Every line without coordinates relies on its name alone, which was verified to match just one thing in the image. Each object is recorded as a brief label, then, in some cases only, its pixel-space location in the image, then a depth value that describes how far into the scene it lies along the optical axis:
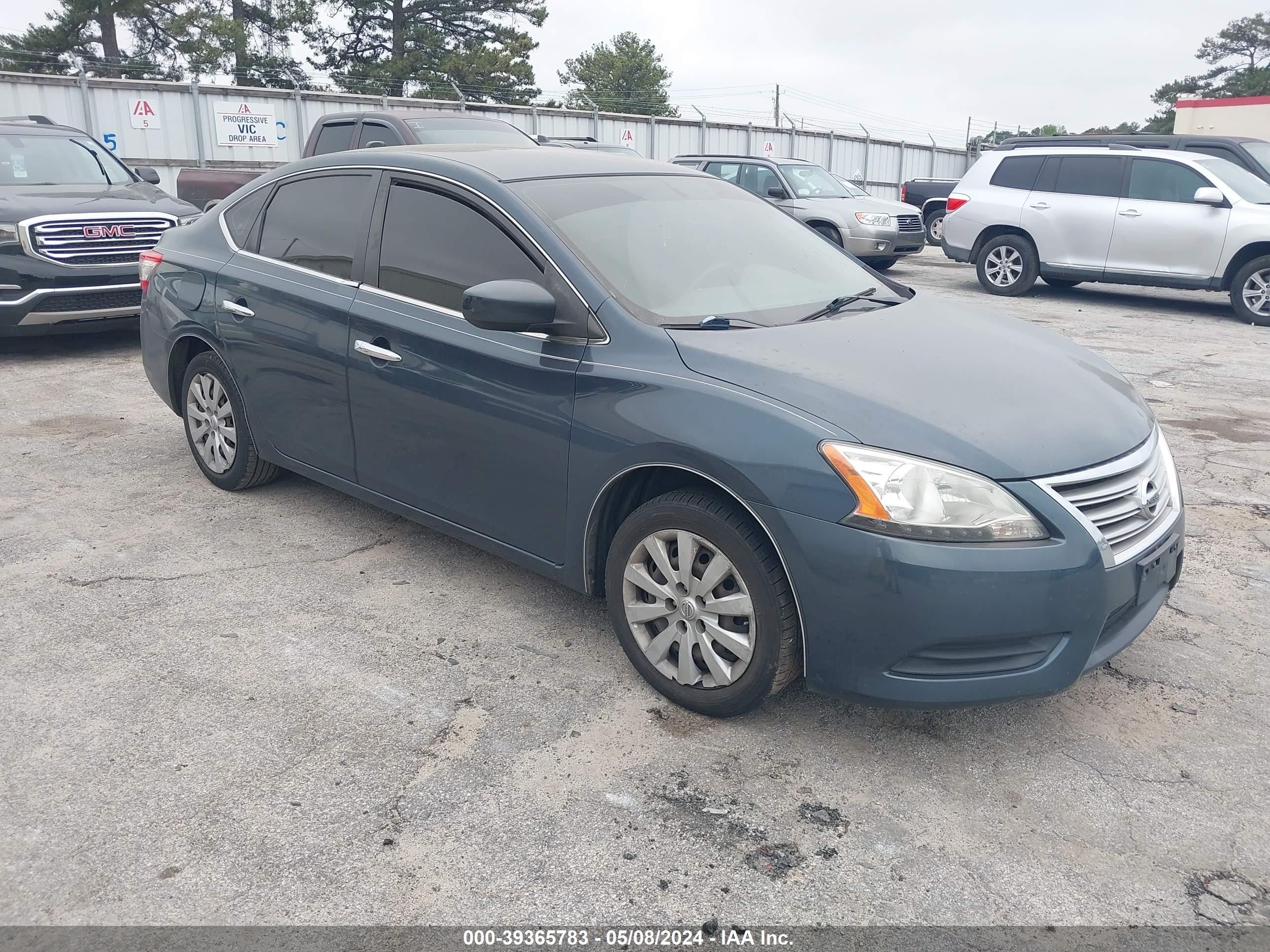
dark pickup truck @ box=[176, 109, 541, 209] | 10.51
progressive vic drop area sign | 19.88
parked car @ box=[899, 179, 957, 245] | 19.78
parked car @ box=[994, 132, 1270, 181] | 13.00
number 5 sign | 18.91
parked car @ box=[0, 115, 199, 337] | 8.12
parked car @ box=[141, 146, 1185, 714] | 2.86
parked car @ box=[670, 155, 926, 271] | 14.62
